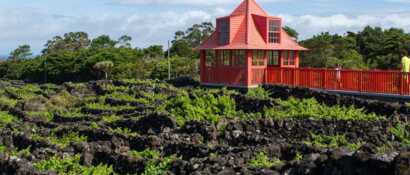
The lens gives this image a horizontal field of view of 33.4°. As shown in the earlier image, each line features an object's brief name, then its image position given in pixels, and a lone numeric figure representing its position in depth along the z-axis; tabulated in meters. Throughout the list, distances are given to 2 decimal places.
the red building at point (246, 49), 31.28
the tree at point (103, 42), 101.35
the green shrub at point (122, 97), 31.99
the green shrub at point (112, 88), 35.52
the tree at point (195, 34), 89.65
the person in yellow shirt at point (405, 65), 25.86
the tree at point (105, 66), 62.56
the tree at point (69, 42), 105.04
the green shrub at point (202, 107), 23.86
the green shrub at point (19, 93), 38.12
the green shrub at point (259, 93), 26.07
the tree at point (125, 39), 99.46
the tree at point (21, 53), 102.66
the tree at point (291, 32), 69.89
